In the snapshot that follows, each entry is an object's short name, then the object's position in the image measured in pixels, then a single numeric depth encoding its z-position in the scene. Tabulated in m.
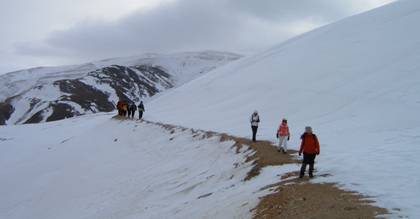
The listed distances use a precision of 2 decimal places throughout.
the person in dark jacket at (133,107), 55.32
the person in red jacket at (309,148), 14.73
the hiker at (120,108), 58.56
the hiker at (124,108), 58.30
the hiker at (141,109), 52.44
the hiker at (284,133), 20.83
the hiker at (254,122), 25.17
